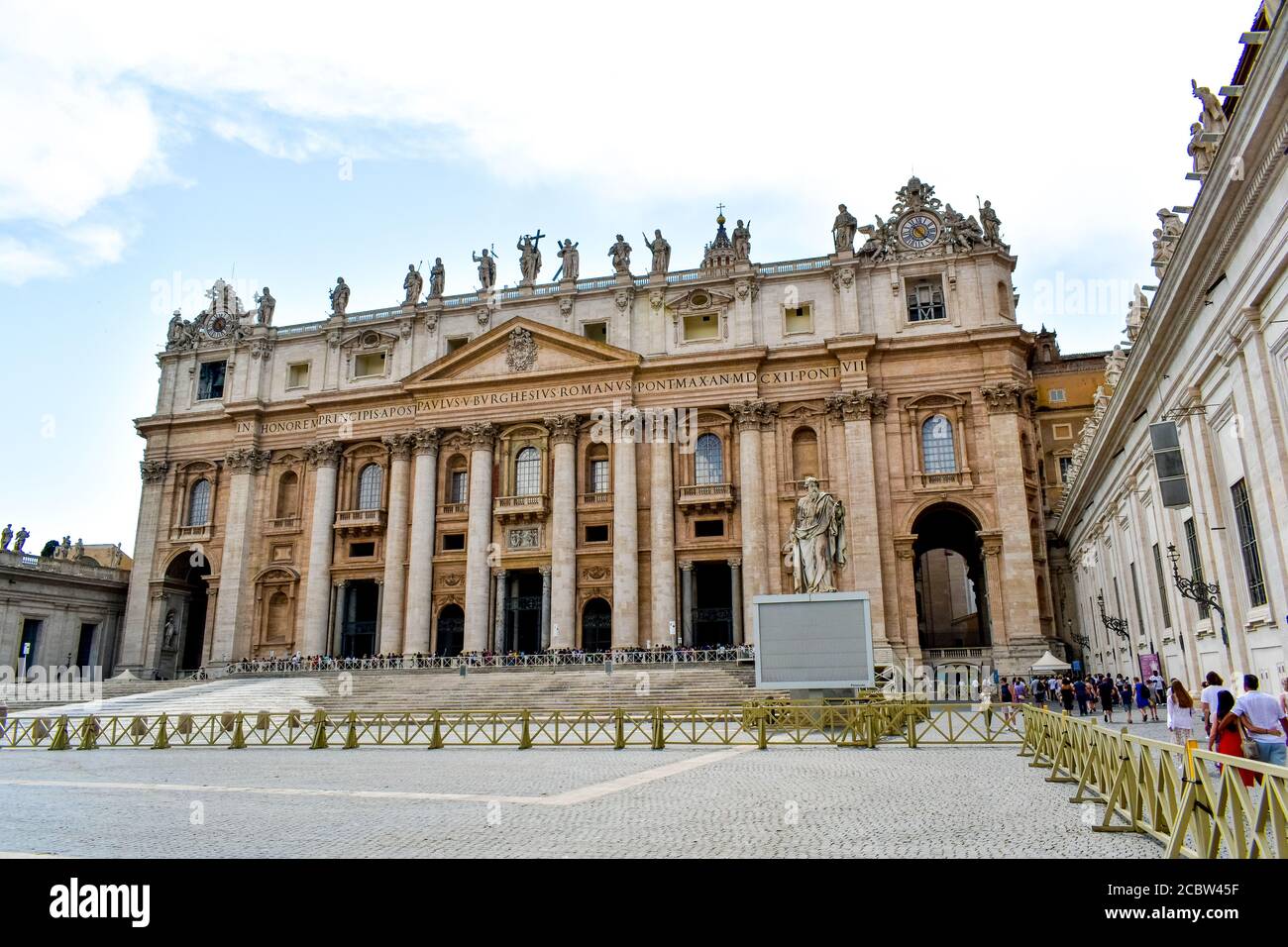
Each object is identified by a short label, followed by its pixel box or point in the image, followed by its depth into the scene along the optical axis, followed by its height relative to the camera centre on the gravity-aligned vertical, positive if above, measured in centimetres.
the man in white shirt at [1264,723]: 951 -64
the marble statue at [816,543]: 2723 +373
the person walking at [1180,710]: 1389 -72
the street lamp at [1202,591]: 1819 +145
